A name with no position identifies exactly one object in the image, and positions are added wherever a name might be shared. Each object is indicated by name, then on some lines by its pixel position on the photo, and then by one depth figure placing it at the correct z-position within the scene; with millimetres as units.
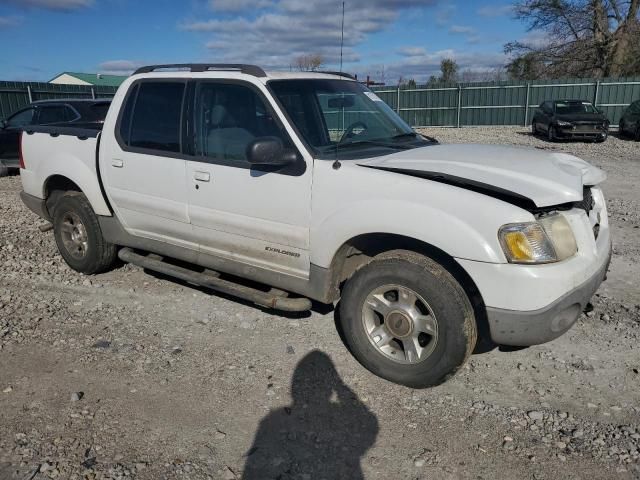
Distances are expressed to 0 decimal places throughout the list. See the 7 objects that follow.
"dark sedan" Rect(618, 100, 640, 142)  20109
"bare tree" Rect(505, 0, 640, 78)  33688
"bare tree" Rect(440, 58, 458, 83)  54500
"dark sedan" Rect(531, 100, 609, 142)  19766
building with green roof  57688
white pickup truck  3191
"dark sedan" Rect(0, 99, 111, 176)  11102
